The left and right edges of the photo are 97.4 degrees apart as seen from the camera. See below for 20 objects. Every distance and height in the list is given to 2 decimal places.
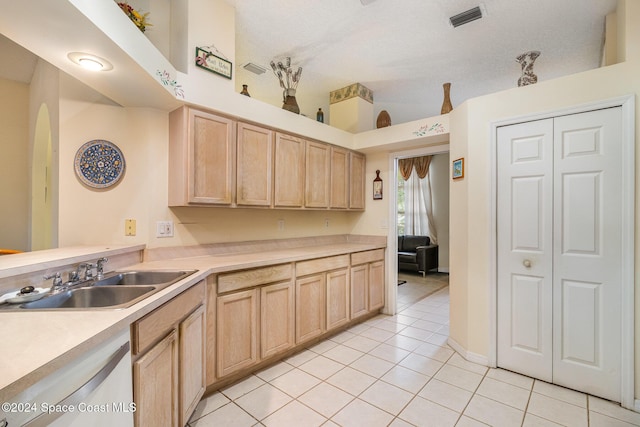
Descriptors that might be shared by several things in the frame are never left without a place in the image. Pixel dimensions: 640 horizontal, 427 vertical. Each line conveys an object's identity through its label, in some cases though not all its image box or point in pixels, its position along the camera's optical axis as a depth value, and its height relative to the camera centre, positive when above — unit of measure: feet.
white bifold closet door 6.52 -0.91
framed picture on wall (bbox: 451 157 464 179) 8.68 +1.43
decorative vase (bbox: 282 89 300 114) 10.12 +4.05
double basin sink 4.55 -1.43
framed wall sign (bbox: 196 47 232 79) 7.30 +4.03
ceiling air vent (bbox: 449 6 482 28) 7.57 +5.46
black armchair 19.25 -2.82
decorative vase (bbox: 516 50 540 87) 8.37 +4.39
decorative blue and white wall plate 6.73 +1.20
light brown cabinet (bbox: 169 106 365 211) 7.30 +1.46
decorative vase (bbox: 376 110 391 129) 12.05 +4.02
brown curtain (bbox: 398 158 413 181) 21.89 +3.62
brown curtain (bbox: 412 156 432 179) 21.03 +3.64
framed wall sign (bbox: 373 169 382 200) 12.40 +1.17
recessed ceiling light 5.05 +2.82
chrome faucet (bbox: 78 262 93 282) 5.43 -1.12
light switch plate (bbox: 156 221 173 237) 7.48 -0.43
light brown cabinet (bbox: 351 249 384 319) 10.64 -2.73
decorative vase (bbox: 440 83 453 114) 10.40 +4.20
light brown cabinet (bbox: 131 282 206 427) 4.06 -2.52
